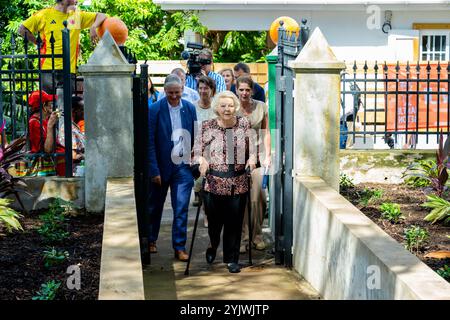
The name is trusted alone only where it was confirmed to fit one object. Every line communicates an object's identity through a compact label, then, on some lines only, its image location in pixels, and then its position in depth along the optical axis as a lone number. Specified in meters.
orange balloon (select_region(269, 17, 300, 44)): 16.23
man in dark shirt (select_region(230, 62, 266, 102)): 13.06
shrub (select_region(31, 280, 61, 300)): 6.89
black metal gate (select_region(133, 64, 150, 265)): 10.54
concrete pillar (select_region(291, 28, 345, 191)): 10.31
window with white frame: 24.42
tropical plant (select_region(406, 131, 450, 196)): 11.09
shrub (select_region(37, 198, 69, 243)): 9.11
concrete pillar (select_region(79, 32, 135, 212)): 10.54
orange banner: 18.44
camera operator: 13.88
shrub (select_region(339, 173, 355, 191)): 12.67
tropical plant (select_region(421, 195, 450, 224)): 9.94
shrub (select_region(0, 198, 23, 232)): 9.12
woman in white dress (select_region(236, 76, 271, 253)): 11.00
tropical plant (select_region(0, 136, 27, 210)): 10.23
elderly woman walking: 10.05
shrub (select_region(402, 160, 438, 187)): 12.11
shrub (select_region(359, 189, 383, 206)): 11.41
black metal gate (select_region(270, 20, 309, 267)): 10.31
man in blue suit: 10.60
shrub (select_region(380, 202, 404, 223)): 10.12
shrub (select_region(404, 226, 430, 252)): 8.77
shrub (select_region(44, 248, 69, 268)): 8.05
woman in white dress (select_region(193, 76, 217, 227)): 12.46
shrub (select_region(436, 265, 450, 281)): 7.40
